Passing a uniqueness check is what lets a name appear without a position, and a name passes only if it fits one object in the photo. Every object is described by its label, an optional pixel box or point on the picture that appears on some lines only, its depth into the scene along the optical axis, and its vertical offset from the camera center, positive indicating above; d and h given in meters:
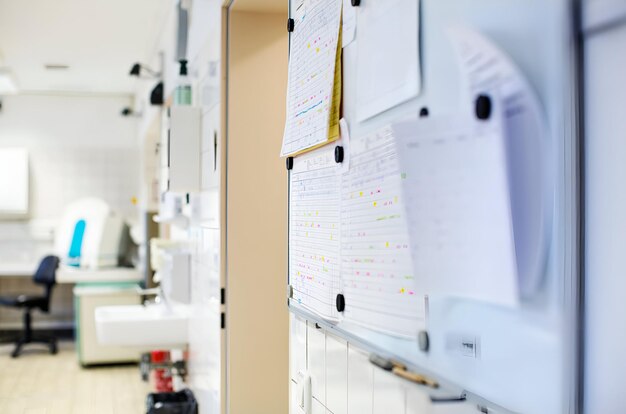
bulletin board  0.76 +0.03
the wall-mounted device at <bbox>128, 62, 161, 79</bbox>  5.17 +1.12
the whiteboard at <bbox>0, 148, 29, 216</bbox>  7.29 +0.43
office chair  6.49 -0.74
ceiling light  5.92 +1.25
